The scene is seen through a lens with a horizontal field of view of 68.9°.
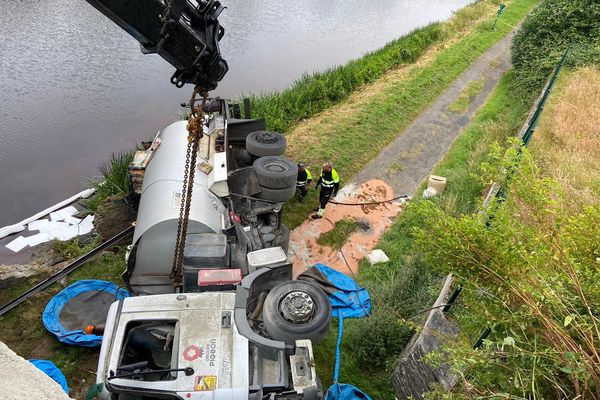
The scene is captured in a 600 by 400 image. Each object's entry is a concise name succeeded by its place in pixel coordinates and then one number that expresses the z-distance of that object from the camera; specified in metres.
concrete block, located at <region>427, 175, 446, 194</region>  10.38
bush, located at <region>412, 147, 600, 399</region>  2.70
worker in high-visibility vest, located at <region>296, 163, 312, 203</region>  9.57
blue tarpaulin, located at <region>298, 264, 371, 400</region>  7.53
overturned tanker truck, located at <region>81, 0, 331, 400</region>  4.17
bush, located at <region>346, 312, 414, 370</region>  6.47
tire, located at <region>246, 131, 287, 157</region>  8.88
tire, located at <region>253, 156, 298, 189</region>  7.69
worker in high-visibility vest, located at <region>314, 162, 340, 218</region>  9.34
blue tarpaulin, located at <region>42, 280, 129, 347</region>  6.84
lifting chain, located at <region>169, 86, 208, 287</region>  4.88
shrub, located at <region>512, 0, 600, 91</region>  14.74
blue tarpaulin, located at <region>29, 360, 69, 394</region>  5.93
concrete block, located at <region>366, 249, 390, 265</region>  8.60
